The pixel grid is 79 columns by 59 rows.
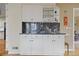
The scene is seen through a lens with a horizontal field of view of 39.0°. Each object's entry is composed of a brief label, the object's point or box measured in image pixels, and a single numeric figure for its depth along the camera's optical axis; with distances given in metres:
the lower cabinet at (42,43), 4.02
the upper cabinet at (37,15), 4.74
